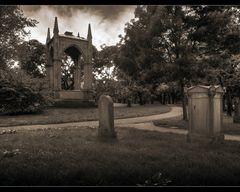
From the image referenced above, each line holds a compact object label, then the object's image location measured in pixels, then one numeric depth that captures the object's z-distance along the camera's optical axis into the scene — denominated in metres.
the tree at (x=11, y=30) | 7.93
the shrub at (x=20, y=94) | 17.90
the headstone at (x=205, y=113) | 7.97
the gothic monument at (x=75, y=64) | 25.85
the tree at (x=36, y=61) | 43.00
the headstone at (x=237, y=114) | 14.34
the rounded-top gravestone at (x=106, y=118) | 8.38
